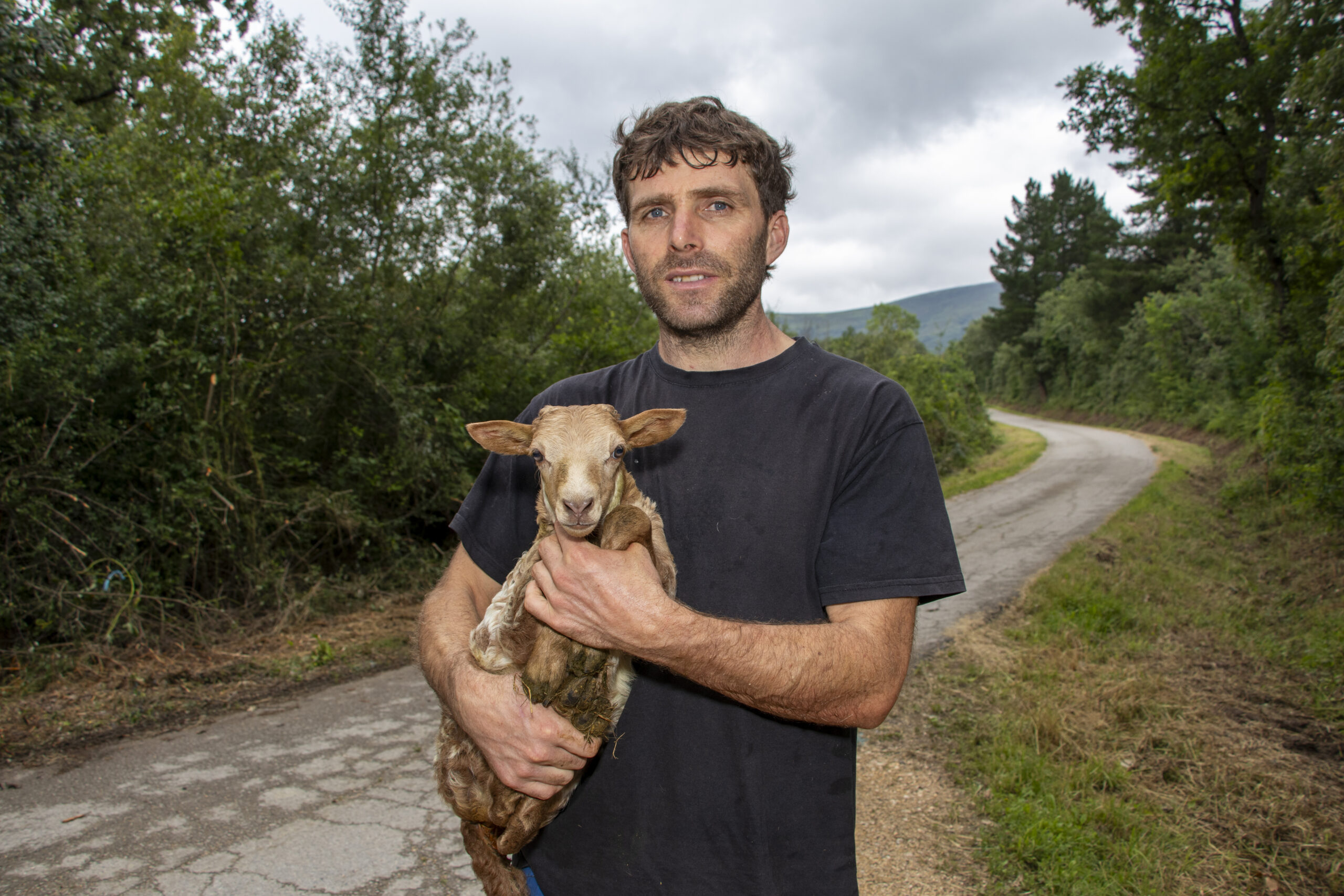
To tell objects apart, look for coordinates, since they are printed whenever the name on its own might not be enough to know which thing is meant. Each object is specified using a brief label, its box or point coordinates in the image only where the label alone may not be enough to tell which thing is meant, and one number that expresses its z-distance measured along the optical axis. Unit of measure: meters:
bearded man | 1.74
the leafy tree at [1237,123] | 12.77
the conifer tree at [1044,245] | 57.72
